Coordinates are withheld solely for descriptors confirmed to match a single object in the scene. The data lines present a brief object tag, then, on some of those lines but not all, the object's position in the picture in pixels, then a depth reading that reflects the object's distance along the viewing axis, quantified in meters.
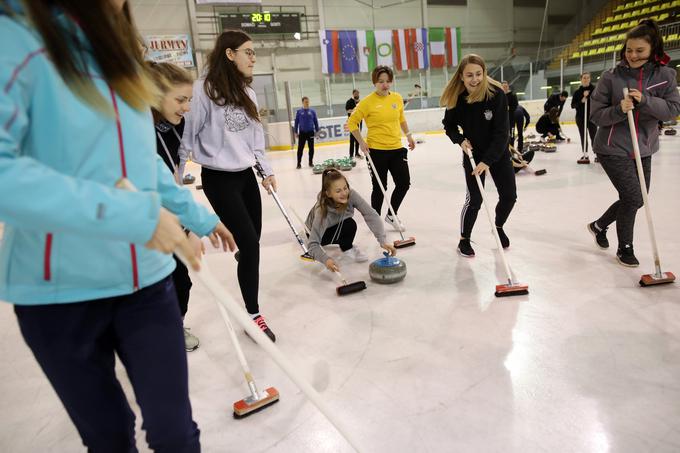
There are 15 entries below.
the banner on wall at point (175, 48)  15.00
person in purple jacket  9.59
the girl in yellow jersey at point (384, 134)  4.07
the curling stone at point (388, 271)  3.04
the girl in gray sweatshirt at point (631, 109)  2.69
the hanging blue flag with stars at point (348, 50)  16.44
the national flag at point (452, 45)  17.53
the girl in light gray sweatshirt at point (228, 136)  2.23
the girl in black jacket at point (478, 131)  3.14
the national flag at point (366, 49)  16.50
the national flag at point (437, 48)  17.31
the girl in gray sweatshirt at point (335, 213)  3.07
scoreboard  15.26
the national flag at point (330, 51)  16.25
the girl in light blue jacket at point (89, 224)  0.70
